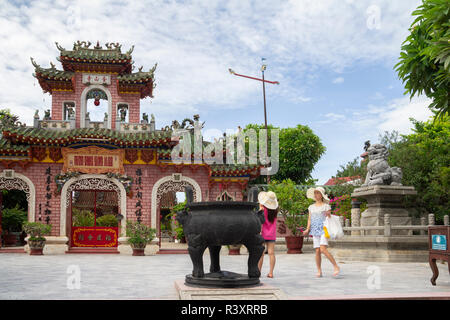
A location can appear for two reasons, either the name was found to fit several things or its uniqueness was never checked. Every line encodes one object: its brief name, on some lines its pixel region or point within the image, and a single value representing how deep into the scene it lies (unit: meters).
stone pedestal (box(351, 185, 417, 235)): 12.73
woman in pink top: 7.63
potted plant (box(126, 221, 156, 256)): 16.58
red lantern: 19.06
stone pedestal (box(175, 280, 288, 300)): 5.14
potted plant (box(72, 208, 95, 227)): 24.71
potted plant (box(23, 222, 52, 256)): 16.17
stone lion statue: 13.03
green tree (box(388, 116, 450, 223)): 15.22
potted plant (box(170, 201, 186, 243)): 23.45
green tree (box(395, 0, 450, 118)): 7.60
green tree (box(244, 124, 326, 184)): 32.56
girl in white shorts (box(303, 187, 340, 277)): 7.94
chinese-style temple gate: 17.19
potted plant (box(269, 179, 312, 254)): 17.34
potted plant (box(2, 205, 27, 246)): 21.44
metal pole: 30.33
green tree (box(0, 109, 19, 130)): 17.09
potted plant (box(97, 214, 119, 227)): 27.47
